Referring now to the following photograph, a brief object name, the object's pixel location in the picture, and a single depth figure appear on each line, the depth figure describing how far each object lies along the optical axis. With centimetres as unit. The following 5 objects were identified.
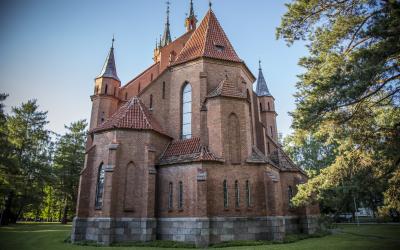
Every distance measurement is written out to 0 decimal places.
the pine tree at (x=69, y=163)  3753
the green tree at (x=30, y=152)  3141
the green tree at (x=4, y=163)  2123
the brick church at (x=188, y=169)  1581
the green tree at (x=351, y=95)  919
